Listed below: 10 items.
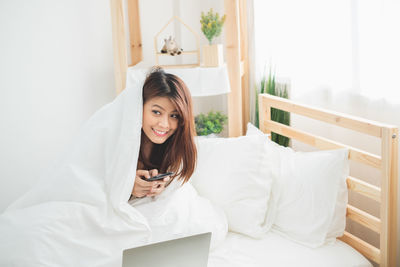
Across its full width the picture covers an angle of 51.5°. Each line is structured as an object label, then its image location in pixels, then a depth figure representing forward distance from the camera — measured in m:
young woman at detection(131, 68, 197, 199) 1.51
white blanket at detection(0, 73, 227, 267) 1.27
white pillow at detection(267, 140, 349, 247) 1.57
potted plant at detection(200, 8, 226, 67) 2.20
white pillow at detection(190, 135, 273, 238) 1.67
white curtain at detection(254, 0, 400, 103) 1.68
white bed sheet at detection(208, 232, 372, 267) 1.44
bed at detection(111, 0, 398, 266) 1.43
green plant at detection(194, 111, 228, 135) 2.49
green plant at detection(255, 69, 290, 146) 2.25
